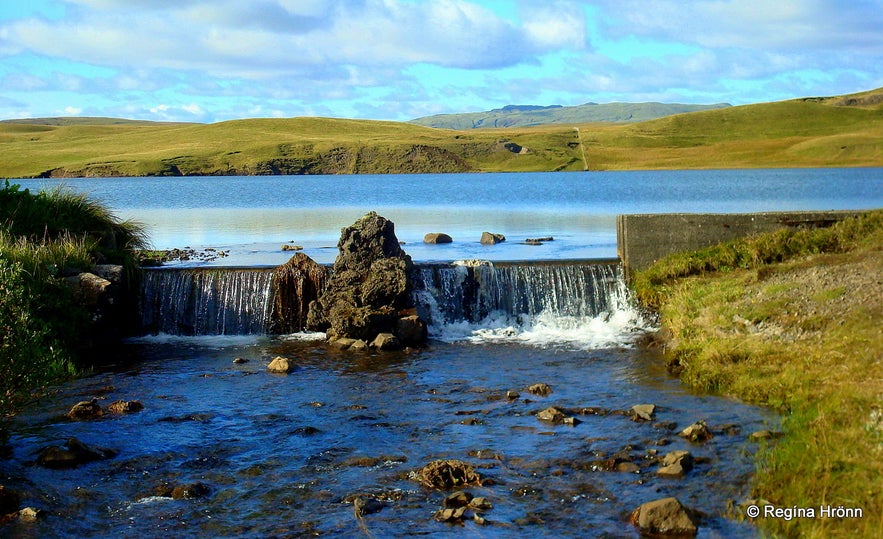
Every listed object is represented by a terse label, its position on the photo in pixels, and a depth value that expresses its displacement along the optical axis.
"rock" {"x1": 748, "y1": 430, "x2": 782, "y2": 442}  12.52
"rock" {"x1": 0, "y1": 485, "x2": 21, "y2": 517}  10.76
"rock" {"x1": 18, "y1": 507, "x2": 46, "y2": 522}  10.57
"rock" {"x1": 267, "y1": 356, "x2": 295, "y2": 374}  18.25
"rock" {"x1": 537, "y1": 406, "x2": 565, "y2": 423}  14.10
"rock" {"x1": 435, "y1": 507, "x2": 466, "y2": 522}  10.27
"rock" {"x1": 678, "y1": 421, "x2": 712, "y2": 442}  12.74
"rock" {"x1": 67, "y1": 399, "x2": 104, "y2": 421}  14.82
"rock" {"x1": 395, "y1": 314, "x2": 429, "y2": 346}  20.97
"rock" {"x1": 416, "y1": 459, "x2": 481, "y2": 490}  11.40
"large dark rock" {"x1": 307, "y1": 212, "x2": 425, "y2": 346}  20.98
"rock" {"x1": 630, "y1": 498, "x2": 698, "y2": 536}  9.73
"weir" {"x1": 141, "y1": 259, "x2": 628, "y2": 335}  23.25
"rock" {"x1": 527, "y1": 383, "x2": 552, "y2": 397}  15.95
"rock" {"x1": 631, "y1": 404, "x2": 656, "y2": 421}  13.99
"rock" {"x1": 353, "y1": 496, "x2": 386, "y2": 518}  10.60
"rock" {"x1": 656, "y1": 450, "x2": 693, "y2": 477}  11.42
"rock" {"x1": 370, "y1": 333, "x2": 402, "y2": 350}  20.28
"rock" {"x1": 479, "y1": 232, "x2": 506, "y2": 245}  34.91
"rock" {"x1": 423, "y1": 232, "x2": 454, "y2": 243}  35.59
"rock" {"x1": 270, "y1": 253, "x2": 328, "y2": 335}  23.09
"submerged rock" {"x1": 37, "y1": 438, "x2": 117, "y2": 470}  12.46
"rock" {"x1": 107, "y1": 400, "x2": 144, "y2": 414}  15.20
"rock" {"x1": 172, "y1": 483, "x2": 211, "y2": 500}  11.28
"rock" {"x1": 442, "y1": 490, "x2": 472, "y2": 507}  10.75
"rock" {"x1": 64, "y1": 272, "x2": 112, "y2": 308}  20.95
